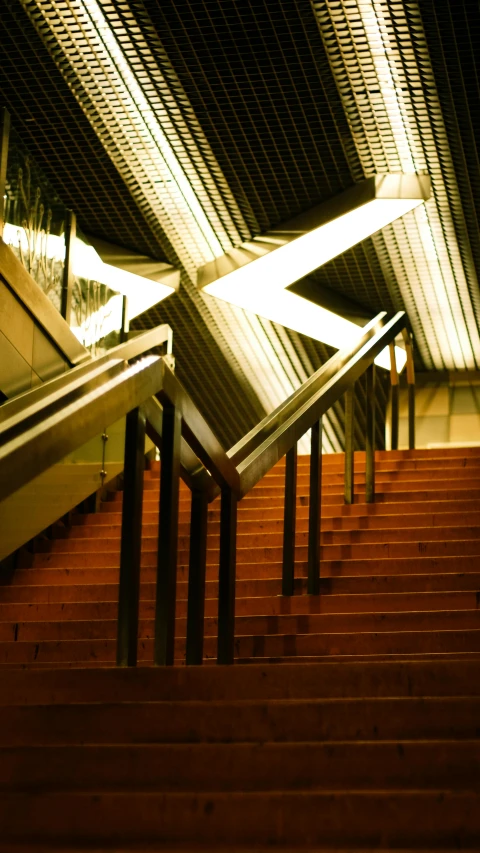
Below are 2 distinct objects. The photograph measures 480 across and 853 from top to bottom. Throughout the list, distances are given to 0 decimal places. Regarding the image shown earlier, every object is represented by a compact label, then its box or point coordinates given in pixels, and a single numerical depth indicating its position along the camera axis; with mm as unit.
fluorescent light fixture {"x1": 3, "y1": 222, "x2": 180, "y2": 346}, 6945
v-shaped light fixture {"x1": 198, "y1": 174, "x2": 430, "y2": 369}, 8594
